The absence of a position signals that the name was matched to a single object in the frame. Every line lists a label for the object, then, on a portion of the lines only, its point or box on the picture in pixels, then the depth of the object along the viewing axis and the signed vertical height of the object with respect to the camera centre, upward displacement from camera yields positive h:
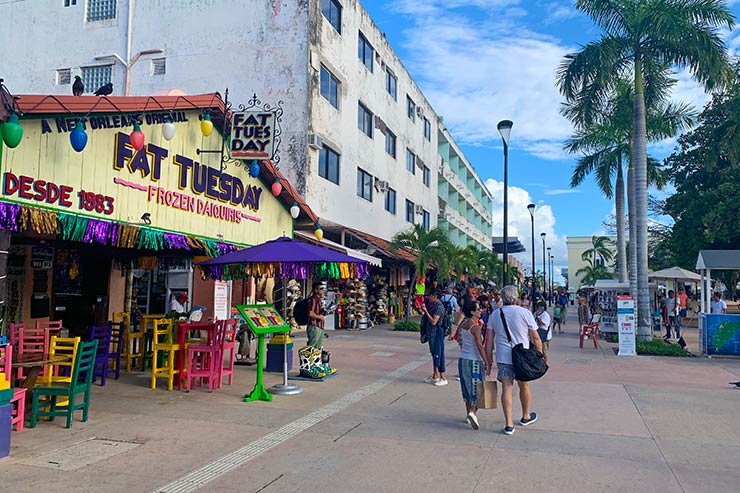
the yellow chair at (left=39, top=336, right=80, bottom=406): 7.21 -0.88
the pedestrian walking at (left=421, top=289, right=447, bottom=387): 10.23 -0.66
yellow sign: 7.56 +1.72
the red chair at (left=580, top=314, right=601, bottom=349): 17.59 -1.02
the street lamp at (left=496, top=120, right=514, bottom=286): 17.98 +4.45
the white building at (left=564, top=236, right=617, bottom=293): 114.50 +8.67
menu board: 8.79 -0.42
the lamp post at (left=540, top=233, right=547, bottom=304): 52.34 +4.30
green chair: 6.82 -1.19
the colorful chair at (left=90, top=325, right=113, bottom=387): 9.34 -1.00
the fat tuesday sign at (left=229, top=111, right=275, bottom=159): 11.24 +2.97
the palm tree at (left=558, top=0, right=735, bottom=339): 16.31 +6.99
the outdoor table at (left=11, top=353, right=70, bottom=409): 6.87 -0.87
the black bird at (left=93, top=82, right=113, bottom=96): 9.53 +3.25
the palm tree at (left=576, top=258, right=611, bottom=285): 65.49 +2.84
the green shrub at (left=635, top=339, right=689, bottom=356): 15.44 -1.33
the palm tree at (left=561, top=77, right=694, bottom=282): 19.20 +6.51
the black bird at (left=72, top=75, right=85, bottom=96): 9.73 +3.26
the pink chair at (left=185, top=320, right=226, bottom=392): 9.19 -1.09
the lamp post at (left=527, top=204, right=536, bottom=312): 33.85 +4.95
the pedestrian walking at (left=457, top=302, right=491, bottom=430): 7.36 -0.85
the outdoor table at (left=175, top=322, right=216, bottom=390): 9.36 -0.73
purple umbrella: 8.92 +0.47
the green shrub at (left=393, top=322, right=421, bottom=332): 21.95 -1.19
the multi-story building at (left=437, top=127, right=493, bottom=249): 43.81 +8.40
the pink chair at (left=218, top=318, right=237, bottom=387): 9.62 -0.86
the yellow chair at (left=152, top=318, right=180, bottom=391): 9.22 -0.99
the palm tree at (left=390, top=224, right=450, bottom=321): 23.03 +1.88
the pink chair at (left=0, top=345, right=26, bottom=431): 6.38 -1.09
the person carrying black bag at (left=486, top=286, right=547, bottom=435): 6.95 -0.60
